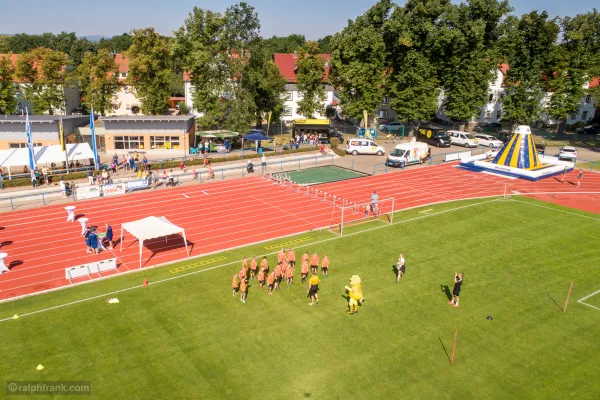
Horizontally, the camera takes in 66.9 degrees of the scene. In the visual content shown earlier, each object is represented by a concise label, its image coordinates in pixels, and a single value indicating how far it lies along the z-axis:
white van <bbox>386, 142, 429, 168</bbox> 43.00
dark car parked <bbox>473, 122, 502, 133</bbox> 67.12
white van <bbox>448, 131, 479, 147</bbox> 55.41
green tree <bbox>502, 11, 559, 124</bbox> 55.50
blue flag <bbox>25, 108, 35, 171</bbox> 33.69
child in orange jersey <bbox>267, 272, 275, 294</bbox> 18.61
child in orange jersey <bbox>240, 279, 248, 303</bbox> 17.70
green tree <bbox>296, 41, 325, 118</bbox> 61.12
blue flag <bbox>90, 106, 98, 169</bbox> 36.91
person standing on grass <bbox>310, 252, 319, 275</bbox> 19.83
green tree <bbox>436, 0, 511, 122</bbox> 53.16
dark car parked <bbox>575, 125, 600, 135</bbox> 70.31
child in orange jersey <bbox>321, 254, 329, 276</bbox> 20.31
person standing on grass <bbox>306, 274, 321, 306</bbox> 17.80
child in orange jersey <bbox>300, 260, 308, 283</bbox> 19.64
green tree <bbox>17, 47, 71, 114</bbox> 52.03
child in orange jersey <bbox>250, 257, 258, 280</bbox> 20.26
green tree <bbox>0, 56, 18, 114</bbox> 50.78
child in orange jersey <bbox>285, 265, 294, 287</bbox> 19.27
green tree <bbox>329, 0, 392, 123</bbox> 55.03
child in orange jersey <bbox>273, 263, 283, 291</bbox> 18.88
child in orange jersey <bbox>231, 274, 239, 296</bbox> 18.28
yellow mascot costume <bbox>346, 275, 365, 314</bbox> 16.89
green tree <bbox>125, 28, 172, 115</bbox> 54.12
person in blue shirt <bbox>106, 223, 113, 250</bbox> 23.69
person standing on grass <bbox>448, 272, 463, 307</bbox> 17.77
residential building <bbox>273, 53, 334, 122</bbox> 68.39
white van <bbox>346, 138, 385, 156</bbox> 49.19
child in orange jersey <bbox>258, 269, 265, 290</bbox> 19.02
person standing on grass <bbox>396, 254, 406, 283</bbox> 19.94
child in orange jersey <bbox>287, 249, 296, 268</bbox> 20.19
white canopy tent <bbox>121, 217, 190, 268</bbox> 21.45
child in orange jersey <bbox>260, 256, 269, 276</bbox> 19.28
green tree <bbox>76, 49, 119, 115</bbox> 55.91
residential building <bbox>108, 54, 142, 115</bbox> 73.51
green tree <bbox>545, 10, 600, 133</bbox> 56.91
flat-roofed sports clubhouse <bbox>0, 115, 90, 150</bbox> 41.38
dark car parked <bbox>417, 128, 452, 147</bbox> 55.00
